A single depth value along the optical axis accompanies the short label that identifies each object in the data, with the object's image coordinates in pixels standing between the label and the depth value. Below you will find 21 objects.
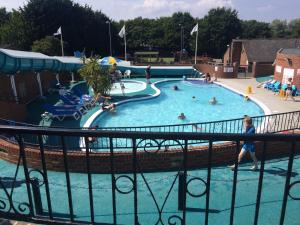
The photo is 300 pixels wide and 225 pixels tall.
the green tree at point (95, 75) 21.09
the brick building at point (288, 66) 25.46
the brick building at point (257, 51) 40.99
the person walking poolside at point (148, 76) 31.92
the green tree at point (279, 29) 90.56
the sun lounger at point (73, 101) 18.64
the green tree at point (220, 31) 65.19
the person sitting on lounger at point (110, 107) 18.99
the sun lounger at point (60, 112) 15.77
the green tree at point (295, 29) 87.19
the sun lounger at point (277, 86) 25.64
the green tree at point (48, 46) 41.00
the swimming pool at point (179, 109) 18.02
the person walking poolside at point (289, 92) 22.02
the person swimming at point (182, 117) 18.18
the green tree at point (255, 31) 79.50
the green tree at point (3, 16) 64.62
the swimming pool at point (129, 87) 26.02
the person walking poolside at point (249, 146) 9.03
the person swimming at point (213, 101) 22.73
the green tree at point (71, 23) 52.01
